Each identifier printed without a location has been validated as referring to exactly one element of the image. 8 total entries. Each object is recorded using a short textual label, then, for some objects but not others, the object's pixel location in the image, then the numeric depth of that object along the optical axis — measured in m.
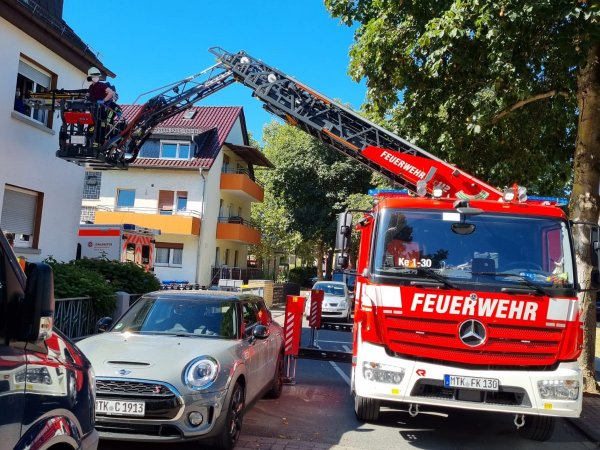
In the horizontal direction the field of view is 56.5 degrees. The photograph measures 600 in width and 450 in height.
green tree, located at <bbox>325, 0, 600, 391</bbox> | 7.60
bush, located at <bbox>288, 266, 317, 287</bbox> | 47.81
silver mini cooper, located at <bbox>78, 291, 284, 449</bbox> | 4.87
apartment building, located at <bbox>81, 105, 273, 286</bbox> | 29.56
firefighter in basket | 12.28
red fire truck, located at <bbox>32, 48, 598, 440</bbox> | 5.62
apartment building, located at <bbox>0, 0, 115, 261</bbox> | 11.72
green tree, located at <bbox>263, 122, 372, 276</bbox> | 35.31
